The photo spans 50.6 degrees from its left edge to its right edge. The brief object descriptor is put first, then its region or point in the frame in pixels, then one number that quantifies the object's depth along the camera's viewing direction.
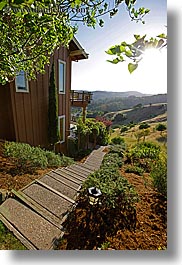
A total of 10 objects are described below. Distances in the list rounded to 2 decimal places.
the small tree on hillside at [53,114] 4.53
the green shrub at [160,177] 1.99
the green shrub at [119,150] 4.30
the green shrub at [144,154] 2.80
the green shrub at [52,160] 3.51
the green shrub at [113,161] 3.25
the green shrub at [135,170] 2.98
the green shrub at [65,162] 3.84
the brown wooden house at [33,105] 3.42
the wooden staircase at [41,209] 1.62
